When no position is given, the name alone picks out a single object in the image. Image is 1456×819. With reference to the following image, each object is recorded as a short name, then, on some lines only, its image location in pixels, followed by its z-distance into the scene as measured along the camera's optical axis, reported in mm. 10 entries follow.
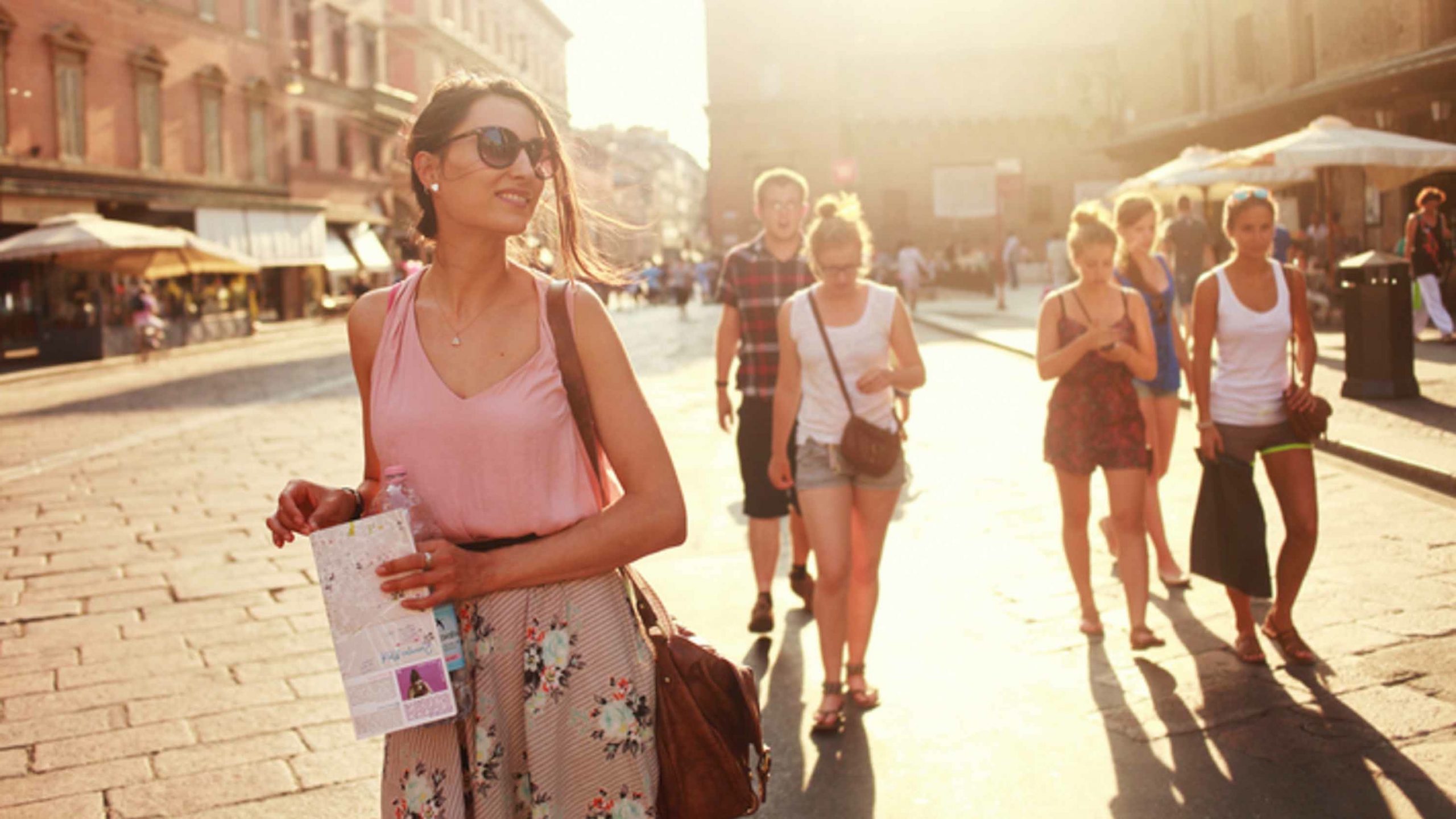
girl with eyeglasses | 4594
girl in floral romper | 5180
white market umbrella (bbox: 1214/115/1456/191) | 15609
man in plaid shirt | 5793
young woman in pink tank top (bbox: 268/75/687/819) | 2080
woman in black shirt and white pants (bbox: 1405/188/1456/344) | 14867
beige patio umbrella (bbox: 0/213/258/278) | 23781
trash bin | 10820
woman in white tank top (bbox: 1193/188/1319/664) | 4926
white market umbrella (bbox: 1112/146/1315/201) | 17516
